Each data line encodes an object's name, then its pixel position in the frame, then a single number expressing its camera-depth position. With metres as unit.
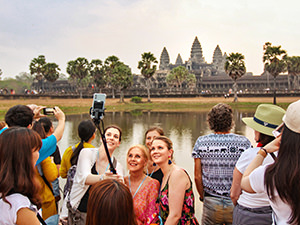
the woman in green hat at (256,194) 2.71
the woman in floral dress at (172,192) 2.90
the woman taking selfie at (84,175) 3.29
